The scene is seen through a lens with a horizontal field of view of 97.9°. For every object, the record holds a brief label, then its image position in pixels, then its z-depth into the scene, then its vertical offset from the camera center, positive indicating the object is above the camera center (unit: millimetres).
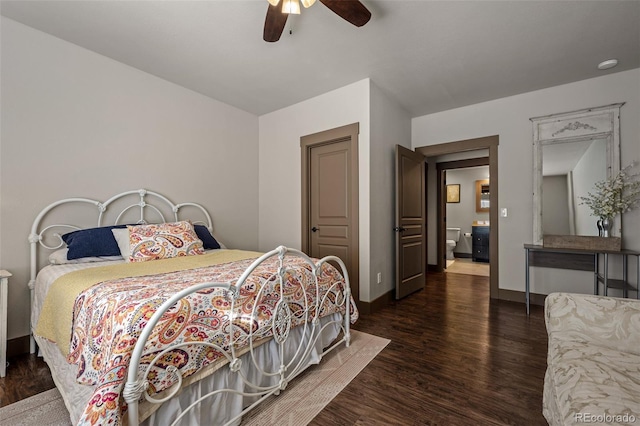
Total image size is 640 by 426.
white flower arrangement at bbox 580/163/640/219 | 2854 +182
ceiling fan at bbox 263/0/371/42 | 1698 +1291
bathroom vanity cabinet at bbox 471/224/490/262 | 6367 -705
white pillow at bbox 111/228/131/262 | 2322 -209
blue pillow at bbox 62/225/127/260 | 2199 -225
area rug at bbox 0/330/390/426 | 1475 -1081
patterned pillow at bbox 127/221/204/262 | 2277 -232
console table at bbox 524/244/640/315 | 2744 -554
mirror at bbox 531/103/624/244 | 3031 +559
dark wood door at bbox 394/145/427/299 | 3511 -124
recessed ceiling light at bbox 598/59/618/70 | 2727 +1480
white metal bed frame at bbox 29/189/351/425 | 988 -590
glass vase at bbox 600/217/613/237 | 2916 -141
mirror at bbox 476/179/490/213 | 6777 +425
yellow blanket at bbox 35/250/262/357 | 1485 -404
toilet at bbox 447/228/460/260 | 6769 -599
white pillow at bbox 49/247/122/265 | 2141 -343
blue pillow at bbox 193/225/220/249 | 2932 -245
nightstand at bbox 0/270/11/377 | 1877 -695
